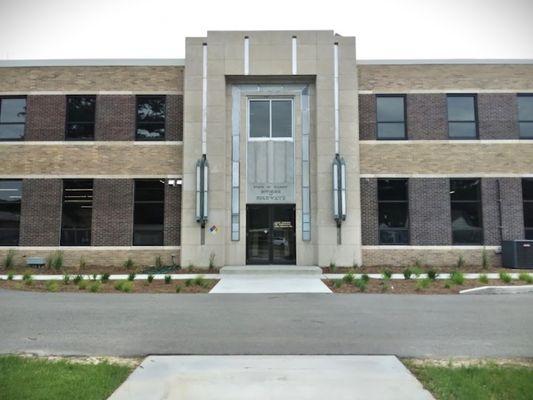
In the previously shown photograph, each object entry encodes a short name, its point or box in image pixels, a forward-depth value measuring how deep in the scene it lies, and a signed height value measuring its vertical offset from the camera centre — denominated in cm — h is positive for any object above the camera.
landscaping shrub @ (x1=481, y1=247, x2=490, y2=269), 1747 -117
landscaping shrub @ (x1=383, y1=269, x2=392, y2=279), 1447 -147
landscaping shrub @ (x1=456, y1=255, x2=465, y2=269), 1801 -133
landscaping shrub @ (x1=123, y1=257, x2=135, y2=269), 1798 -138
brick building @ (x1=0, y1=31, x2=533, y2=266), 1842 +349
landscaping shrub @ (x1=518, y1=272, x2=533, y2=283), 1360 -148
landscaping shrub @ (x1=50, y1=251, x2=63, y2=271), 1756 -123
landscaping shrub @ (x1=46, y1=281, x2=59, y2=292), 1263 -167
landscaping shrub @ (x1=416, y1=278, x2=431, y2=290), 1276 -159
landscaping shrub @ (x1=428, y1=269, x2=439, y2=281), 1414 -144
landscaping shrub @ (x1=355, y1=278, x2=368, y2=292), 1270 -161
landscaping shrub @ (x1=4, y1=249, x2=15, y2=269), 1800 -120
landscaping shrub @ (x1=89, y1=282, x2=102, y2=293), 1240 -165
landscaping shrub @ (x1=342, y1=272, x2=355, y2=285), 1382 -154
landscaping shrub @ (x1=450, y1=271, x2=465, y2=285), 1332 -148
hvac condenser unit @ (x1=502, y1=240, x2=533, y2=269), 1753 -92
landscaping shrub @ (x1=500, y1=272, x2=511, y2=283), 1356 -147
